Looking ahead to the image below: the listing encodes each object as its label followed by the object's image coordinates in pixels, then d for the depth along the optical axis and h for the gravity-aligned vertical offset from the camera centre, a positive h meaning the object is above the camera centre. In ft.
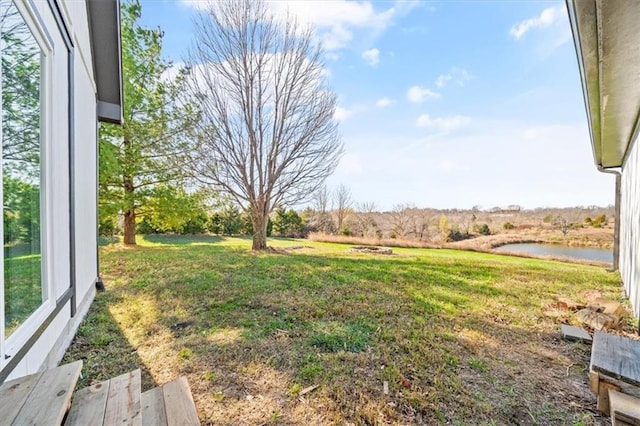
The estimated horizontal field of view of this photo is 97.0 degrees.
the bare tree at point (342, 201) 63.05 +2.16
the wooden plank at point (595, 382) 6.50 -4.00
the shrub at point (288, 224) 58.39 -2.80
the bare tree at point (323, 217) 60.44 -1.44
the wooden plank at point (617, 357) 6.13 -3.48
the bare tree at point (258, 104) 31.55 +12.29
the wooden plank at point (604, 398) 6.41 -4.30
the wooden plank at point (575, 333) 10.23 -4.59
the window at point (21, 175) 5.34 +0.78
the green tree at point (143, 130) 31.09 +9.43
